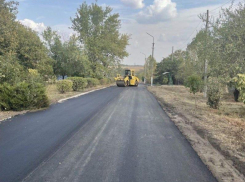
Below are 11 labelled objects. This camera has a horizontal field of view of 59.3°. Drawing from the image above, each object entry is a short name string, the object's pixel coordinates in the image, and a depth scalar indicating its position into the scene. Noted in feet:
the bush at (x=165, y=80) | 186.03
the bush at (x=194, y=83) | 50.36
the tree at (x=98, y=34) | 123.85
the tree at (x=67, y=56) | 108.27
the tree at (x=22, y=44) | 61.90
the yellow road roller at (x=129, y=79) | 112.57
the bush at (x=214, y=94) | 39.17
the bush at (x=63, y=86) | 63.77
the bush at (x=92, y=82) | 98.58
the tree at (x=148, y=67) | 231.91
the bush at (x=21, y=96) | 34.42
